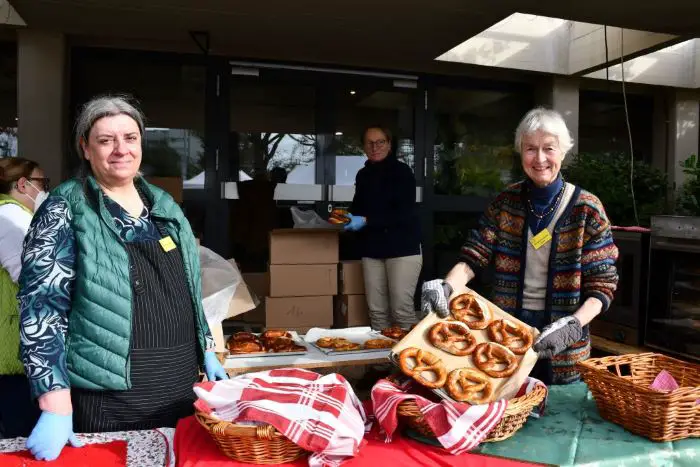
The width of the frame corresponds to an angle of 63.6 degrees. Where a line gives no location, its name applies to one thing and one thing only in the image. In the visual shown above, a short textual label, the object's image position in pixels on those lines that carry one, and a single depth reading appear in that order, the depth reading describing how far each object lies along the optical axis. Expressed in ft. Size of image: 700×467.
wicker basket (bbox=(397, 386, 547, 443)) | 4.69
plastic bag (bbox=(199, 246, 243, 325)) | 9.32
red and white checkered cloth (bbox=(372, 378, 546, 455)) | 4.46
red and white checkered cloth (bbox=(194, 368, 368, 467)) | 4.22
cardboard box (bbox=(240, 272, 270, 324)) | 15.37
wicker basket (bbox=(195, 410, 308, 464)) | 4.16
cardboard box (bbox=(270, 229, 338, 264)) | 14.24
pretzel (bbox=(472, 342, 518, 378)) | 5.07
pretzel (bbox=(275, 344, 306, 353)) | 9.92
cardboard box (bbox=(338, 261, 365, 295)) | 14.75
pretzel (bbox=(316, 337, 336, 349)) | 10.13
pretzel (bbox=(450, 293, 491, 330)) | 5.57
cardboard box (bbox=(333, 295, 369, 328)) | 14.84
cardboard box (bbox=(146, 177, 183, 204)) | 16.21
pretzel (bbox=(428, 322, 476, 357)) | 5.32
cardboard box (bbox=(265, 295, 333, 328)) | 14.12
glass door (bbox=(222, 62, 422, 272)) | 18.58
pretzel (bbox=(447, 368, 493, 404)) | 4.83
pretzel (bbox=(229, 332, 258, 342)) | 10.53
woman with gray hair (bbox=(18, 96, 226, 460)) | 4.85
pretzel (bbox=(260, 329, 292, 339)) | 10.52
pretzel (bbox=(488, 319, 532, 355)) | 5.28
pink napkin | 5.18
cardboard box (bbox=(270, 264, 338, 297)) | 14.15
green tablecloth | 4.45
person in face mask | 6.94
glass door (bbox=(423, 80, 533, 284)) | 20.51
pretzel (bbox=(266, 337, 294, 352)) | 10.05
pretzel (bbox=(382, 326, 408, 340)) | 11.21
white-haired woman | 6.41
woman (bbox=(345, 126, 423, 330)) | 14.06
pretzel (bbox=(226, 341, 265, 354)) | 9.85
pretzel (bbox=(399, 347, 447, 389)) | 4.96
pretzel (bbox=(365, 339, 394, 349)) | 10.26
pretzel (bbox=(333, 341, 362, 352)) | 9.96
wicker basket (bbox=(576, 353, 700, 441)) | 4.64
